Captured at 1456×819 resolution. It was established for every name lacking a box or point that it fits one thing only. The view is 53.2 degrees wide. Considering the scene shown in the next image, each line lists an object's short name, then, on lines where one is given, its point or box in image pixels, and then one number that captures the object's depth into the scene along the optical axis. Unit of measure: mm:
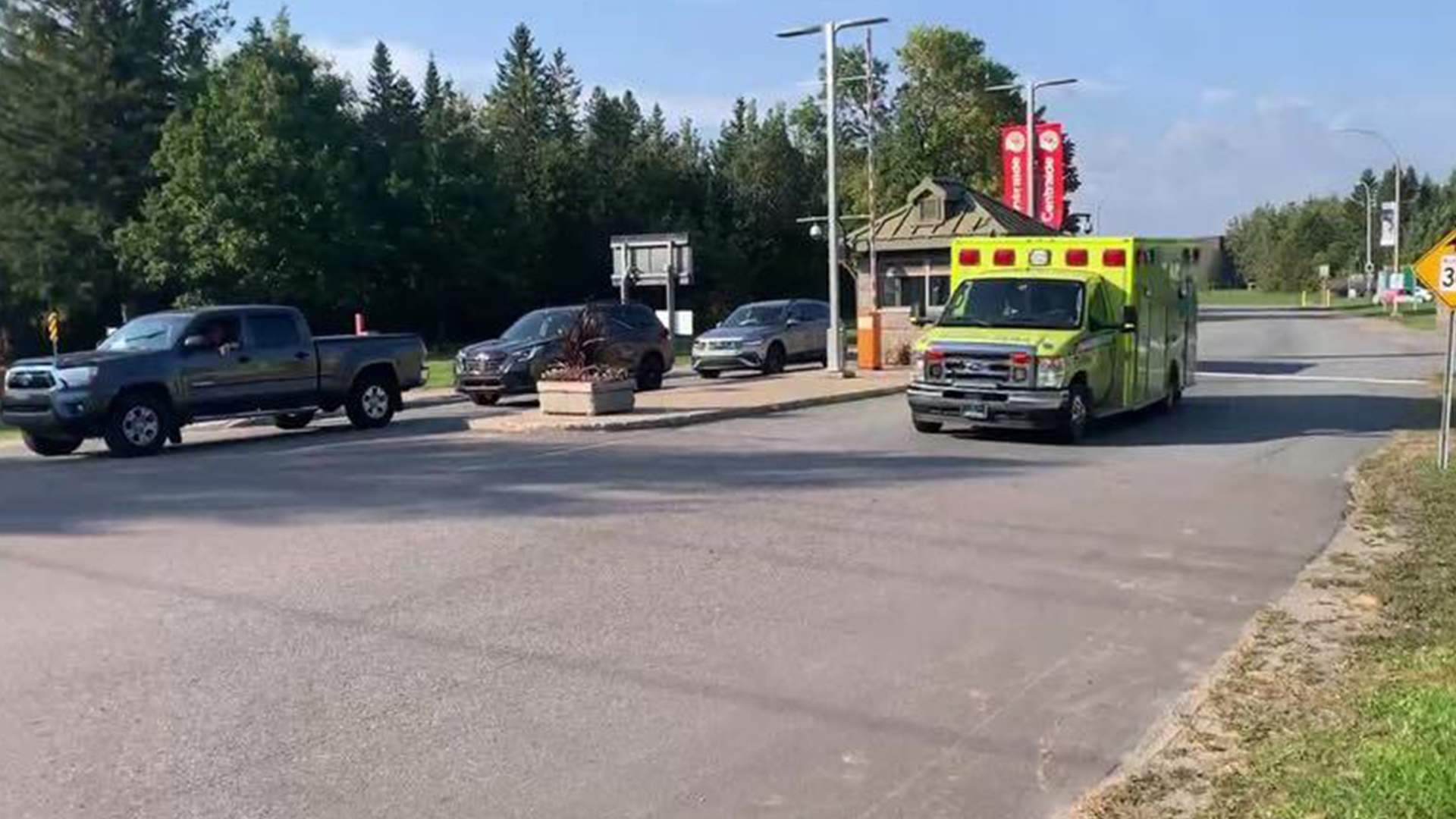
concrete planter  20125
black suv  25156
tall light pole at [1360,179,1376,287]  94625
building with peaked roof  37406
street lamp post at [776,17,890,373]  28328
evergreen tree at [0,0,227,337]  52156
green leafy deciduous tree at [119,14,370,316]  48812
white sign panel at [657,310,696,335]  36653
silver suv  31734
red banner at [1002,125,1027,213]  45781
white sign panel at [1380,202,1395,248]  70750
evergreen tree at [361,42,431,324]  56344
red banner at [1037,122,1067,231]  45219
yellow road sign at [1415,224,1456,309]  14711
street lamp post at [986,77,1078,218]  39781
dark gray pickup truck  18141
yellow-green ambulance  17391
